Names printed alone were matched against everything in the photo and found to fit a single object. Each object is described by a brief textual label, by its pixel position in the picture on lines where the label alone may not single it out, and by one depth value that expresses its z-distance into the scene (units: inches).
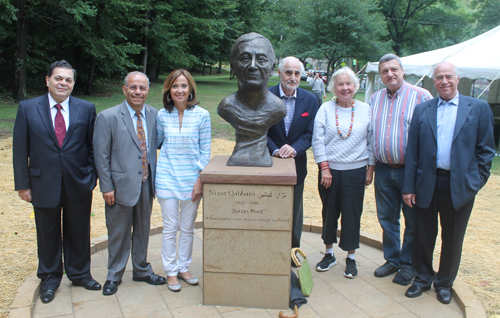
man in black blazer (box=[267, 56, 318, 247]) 154.3
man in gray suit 136.6
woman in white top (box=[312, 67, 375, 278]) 151.0
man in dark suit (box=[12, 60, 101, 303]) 132.6
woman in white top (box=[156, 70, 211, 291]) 140.3
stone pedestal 130.3
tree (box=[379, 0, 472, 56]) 1418.6
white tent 395.2
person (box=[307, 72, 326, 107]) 675.4
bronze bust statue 133.8
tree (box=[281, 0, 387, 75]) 1135.0
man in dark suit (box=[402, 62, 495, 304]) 133.7
